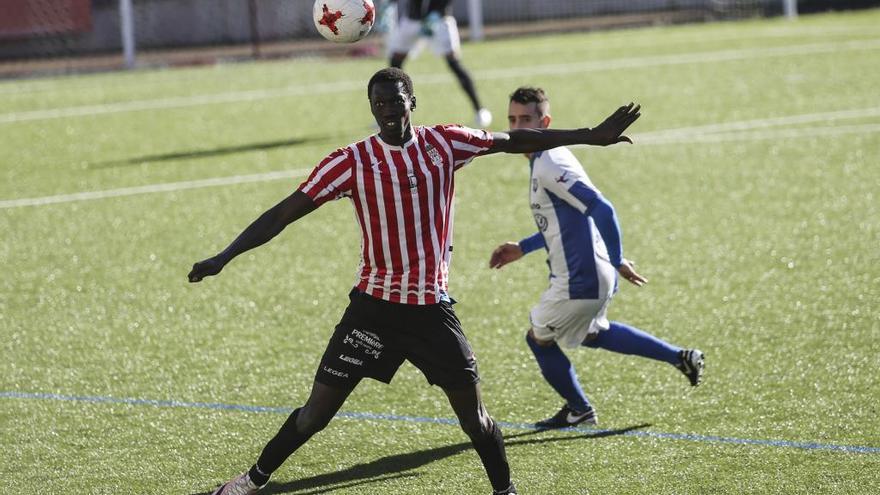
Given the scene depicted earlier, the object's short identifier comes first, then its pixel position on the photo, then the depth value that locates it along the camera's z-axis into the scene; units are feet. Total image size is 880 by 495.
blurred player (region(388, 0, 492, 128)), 106.22
